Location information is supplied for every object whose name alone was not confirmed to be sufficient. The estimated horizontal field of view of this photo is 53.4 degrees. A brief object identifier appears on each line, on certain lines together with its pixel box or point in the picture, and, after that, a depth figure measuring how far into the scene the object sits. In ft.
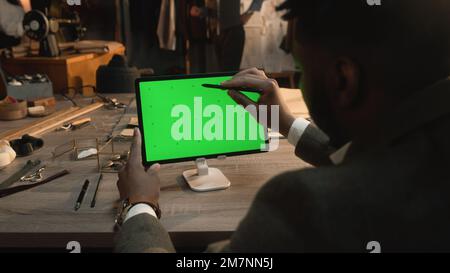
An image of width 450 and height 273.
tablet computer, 3.57
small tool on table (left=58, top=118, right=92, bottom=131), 5.38
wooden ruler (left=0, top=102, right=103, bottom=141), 4.99
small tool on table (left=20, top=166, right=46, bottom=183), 3.91
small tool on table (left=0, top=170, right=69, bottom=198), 3.65
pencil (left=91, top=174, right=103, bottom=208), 3.46
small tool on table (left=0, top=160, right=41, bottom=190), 3.79
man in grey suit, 1.67
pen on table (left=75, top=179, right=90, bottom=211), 3.41
